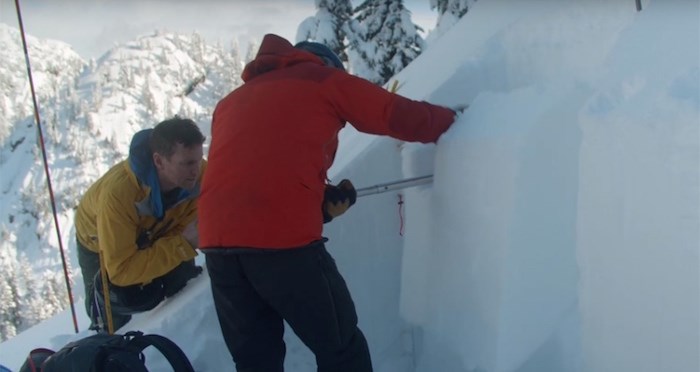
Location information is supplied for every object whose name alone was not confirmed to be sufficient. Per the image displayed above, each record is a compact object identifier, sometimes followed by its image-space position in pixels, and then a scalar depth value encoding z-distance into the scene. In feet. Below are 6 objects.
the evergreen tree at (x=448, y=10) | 36.04
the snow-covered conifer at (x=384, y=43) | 43.16
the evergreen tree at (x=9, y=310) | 179.73
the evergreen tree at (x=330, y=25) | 42.48
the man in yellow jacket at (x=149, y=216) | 10.77
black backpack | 8.64
